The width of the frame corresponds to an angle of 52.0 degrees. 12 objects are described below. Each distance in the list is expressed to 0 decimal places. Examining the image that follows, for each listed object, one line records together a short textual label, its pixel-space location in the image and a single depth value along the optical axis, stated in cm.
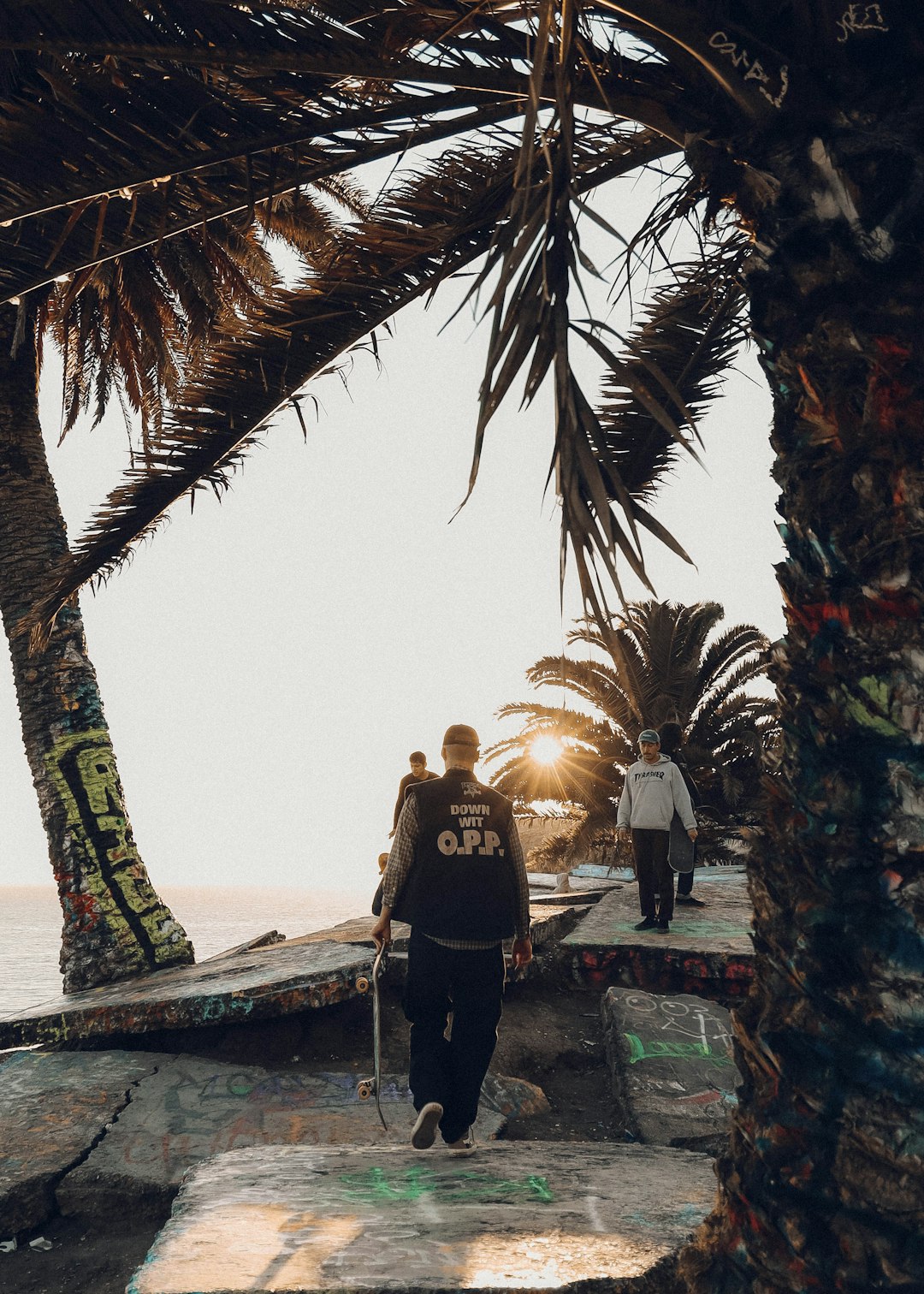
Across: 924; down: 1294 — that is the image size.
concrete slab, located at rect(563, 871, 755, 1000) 644
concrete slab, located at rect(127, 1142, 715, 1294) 239
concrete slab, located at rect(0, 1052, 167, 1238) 407
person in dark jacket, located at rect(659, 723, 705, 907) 841
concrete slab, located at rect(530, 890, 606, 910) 969
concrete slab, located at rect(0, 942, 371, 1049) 539
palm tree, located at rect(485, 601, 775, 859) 1590
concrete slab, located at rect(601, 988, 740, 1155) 465
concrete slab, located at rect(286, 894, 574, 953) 704
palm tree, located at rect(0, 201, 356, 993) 699
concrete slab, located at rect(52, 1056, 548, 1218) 421
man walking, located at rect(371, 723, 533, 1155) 372
